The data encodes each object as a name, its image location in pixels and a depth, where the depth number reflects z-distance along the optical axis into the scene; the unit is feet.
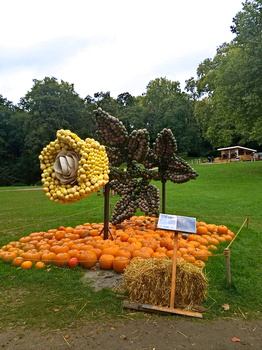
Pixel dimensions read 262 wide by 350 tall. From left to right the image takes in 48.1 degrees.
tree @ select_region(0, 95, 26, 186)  130.21
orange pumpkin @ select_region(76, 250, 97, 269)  18.17
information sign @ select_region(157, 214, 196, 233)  13.87
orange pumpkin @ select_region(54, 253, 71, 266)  18.44
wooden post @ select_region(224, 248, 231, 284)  15.31
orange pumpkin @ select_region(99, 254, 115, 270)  17.88
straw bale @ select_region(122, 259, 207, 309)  13.67
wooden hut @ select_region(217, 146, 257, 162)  133.84
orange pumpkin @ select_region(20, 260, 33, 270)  18.31
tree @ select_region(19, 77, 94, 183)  115.03
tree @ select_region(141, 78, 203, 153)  159.94
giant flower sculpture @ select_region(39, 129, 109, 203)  16.88
